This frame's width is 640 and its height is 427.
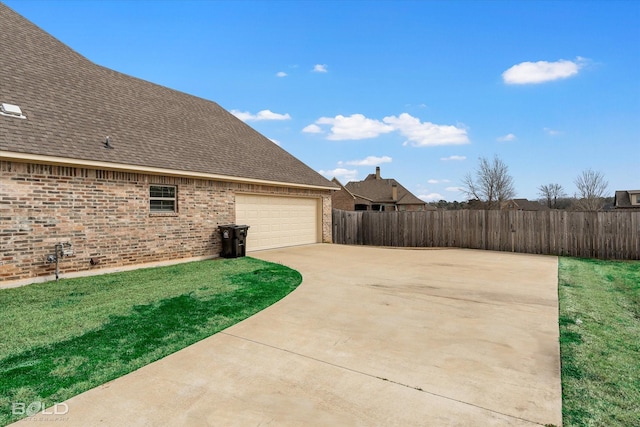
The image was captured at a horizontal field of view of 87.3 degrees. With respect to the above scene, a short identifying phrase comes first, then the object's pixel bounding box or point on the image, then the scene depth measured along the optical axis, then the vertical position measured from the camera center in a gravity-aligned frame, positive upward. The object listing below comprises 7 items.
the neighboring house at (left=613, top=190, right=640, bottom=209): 39.08 +1.30
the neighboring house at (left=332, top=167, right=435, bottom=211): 40.91 +2.12
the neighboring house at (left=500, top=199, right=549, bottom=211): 52.19 +1.14
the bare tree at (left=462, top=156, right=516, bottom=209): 32.47 +2.86
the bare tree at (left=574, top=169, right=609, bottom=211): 36.88 +2.55
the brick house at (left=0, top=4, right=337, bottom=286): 7.22 +1.18
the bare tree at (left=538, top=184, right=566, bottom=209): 53.81 +2.99
